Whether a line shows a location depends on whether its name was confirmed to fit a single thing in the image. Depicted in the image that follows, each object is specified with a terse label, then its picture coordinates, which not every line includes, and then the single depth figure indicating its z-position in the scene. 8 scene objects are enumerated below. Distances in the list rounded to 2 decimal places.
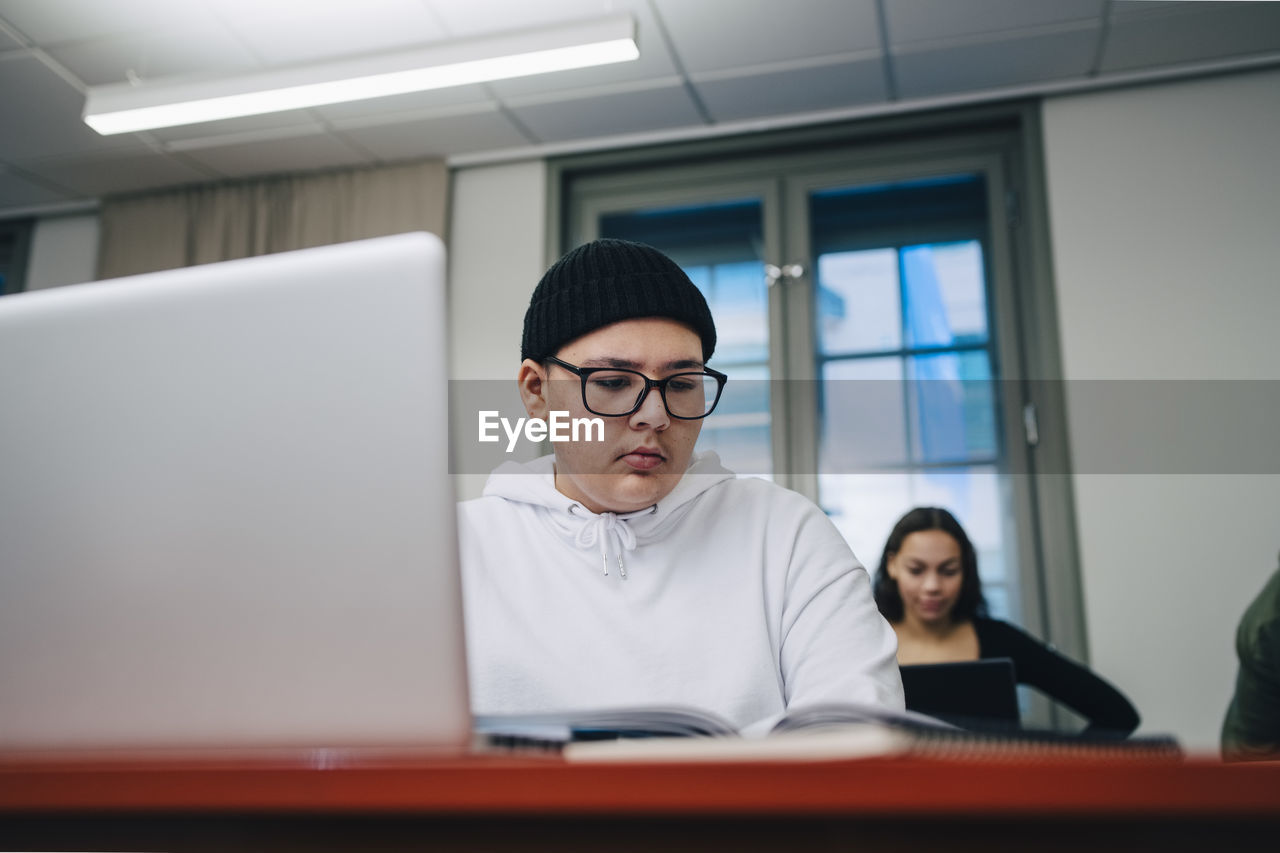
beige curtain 3.66
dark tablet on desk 1.72
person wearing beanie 1.07
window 3.07
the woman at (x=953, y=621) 2.60
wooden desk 0.38
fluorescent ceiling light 2.55
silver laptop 0.51
